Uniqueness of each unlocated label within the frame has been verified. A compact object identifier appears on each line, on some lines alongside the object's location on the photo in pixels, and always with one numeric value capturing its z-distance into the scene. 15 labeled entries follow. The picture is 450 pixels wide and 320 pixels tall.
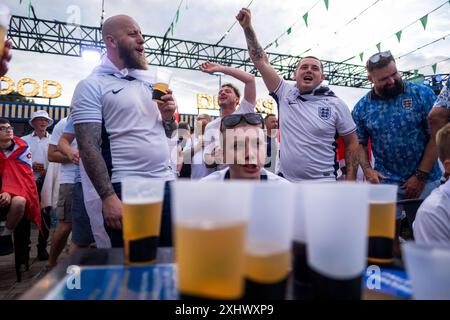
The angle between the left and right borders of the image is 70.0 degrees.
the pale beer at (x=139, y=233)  0.85
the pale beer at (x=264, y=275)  0.53
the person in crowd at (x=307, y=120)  2.50
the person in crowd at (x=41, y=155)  4.38
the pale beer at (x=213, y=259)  0.46
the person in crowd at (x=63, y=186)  3.43
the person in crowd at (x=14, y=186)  3.34
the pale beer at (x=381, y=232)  0.81
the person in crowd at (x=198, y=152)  3.60
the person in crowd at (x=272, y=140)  4.28
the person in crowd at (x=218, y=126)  3.40
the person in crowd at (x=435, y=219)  1.38
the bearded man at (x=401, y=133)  2.68
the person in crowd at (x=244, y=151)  1.51
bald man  1.73
